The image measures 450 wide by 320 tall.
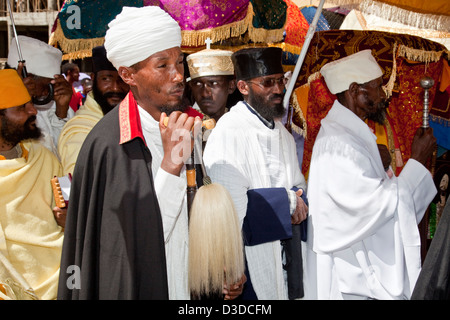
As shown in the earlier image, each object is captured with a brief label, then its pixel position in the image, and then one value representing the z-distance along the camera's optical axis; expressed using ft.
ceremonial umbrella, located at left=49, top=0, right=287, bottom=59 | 14.42
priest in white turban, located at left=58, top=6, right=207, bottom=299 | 8.53
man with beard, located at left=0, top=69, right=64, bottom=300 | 12.14
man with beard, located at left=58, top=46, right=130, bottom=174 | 15.30
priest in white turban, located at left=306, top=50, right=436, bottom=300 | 13.46
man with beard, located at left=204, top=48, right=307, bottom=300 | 12.03
